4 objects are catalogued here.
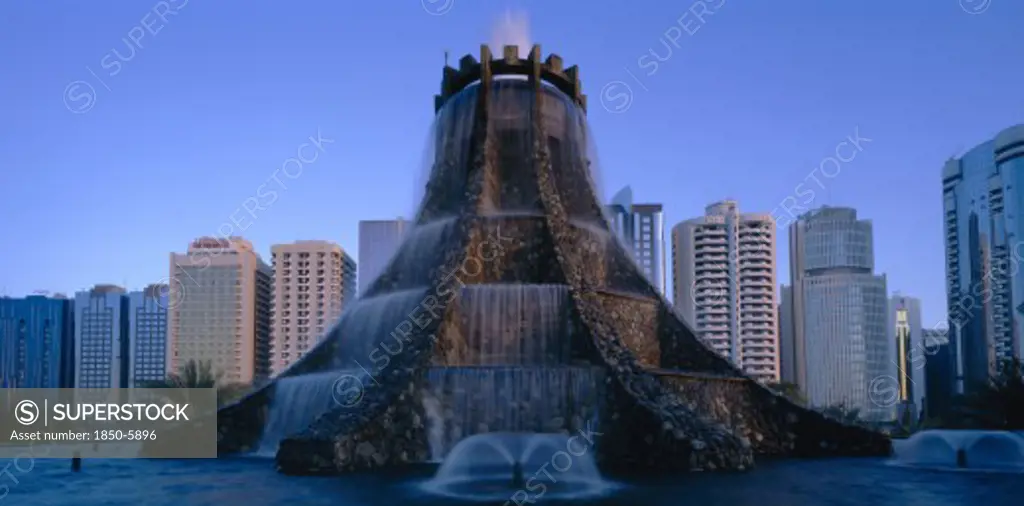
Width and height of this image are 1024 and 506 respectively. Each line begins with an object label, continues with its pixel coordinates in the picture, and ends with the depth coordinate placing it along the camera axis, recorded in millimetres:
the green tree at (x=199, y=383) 53375
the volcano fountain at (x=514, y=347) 21419
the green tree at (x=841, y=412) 55850
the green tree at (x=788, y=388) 61847
